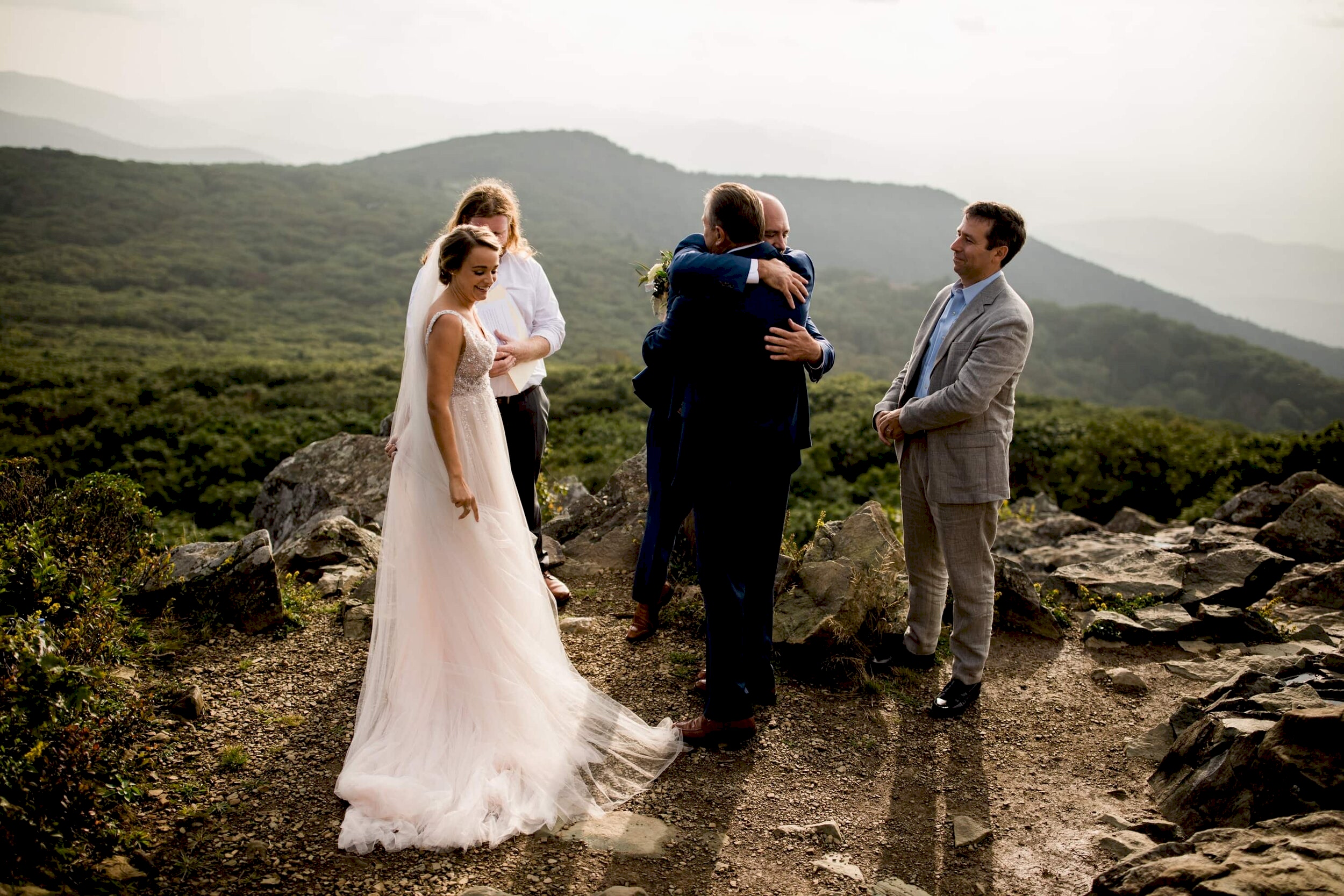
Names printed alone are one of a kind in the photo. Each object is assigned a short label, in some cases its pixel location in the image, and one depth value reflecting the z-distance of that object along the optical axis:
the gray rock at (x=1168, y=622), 5.67
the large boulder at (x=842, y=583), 4.88
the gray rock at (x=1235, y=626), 5.64
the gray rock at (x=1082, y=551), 7.39
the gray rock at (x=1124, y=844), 3.32
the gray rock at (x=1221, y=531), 7.31
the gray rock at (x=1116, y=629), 5.68
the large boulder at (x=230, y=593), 4.87
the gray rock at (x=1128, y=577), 6.24
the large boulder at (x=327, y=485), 7.57
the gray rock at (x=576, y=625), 5.27
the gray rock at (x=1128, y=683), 5.01
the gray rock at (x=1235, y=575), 6.05
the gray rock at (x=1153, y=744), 4.19
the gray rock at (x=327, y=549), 6.03
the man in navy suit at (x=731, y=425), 3.56
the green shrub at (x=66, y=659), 2.71
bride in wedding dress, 3.49
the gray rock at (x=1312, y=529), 6.79
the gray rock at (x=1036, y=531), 8.78
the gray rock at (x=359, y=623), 4.91
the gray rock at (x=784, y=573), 5.41
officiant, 5.04
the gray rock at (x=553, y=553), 6.41
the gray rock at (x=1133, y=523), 9.04
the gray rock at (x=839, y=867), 3.16
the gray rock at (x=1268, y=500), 7.88
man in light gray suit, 4.07
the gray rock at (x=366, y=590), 5.30
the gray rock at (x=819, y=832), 3.38
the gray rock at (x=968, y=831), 3.43
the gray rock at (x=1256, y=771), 3.08
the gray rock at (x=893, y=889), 3.04
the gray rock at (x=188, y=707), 3.86
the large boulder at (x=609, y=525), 6.67
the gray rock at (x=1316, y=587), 6.09
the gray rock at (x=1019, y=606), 5.77
